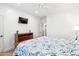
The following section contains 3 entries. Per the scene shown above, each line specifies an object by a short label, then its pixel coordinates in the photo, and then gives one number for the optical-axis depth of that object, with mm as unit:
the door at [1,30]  2315
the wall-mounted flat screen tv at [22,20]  2368
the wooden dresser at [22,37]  2364
